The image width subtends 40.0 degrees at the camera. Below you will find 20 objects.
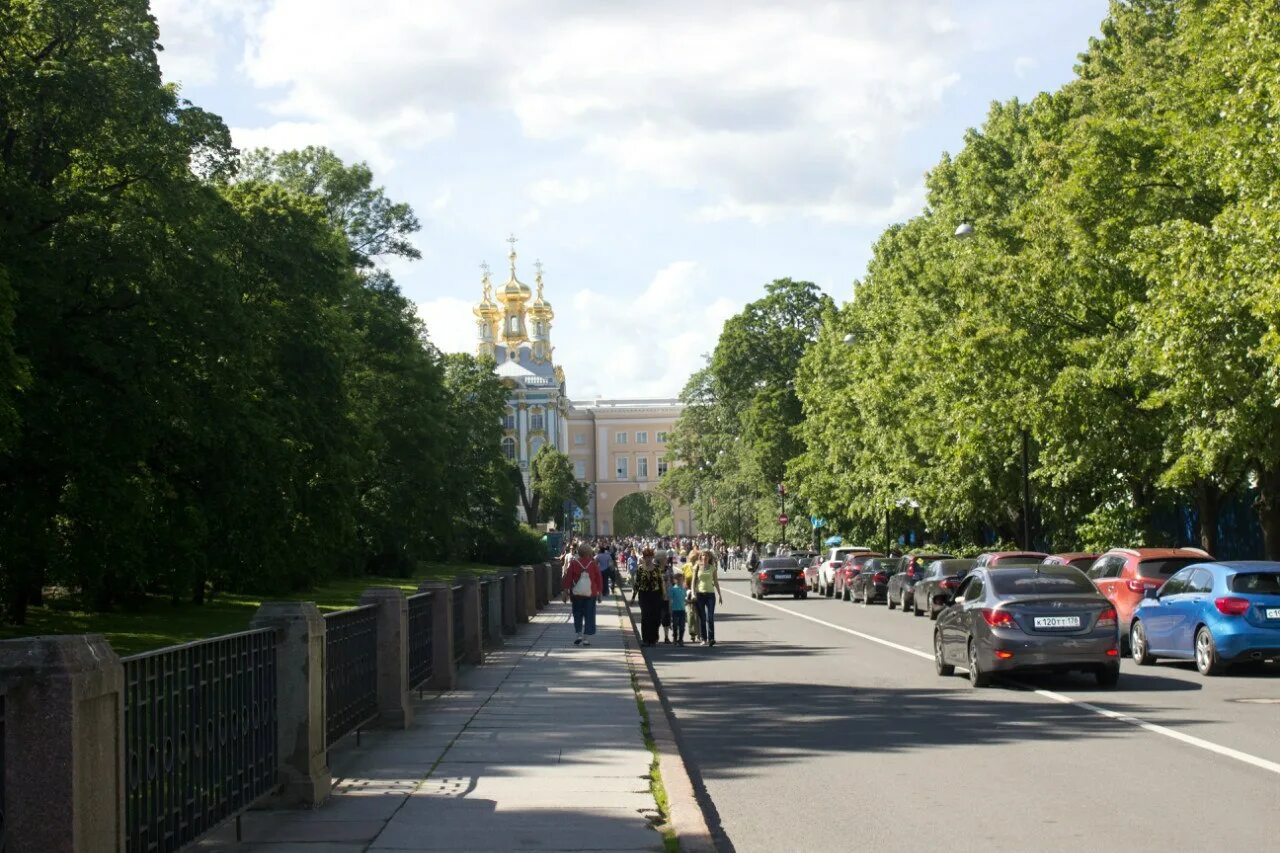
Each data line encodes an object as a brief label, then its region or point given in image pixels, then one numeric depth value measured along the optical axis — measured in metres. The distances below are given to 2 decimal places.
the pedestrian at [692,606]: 31.34
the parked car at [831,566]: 60.59
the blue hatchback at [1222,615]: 21.03
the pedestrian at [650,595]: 31.17
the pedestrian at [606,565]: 56.56
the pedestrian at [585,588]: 30.48
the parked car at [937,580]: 40.34
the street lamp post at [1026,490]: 43.47
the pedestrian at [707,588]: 30.73
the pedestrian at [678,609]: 31.80
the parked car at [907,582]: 45.28
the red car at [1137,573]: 26.16
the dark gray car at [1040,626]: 19.30
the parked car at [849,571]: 55.80
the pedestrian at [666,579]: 32.00
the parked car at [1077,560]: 32.19
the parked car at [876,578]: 51.47
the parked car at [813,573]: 64.69
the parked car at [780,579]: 57.66
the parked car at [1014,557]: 33.84
